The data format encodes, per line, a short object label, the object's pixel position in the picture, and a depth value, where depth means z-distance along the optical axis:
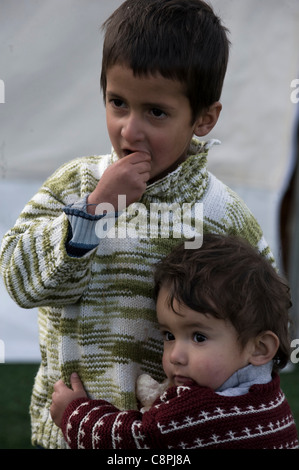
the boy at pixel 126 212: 2.13
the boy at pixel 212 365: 2.11
